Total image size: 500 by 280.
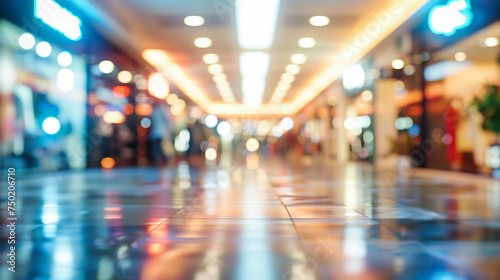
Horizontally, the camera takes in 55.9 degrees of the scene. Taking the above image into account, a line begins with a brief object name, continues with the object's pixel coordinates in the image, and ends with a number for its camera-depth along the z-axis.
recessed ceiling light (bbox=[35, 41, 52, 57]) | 9.96
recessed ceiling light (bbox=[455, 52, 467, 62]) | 11.15
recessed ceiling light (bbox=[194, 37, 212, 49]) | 12.81
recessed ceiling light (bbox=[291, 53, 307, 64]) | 14.84
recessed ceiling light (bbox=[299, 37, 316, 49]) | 12.73
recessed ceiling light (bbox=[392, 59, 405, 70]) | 13.60
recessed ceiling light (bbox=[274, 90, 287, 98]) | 25.19
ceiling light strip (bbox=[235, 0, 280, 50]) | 9.73
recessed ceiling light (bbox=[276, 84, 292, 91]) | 22.97
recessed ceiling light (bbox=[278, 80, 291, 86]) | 21.34
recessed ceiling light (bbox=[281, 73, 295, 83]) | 19.08
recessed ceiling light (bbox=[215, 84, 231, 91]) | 22.98
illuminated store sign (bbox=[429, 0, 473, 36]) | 9.48
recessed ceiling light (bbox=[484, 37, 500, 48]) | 9.89
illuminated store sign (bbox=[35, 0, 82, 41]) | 8.90
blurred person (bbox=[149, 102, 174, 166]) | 15.97
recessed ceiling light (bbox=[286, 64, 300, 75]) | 16.86
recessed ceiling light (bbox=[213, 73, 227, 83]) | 19.33
